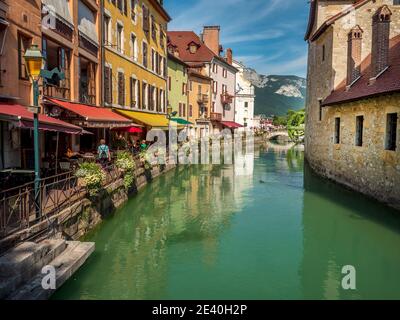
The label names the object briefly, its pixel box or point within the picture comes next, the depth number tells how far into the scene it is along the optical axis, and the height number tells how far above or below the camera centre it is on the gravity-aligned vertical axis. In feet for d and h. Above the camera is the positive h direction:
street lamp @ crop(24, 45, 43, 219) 26.00 +4.37
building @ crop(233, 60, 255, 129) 229.86 +26.78
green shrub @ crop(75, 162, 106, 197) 35.45 -3.53
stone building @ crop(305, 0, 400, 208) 46.88 +6.83
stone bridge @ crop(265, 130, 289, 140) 261.03 +6.38
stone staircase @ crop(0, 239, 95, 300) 19.80 -8.06
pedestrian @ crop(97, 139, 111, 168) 48.26 -1.75
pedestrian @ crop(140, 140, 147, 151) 74.18 -1.09
